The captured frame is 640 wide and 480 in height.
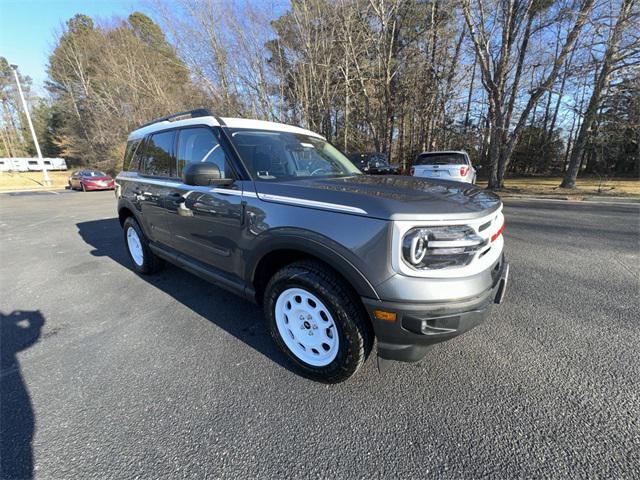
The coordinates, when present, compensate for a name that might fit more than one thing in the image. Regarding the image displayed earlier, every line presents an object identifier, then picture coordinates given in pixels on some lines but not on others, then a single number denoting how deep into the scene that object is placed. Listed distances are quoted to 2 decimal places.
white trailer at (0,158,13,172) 41.10
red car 18.06
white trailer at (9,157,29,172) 40.97
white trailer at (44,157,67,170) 42.44
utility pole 18.94
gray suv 1.66
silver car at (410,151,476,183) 9.16
